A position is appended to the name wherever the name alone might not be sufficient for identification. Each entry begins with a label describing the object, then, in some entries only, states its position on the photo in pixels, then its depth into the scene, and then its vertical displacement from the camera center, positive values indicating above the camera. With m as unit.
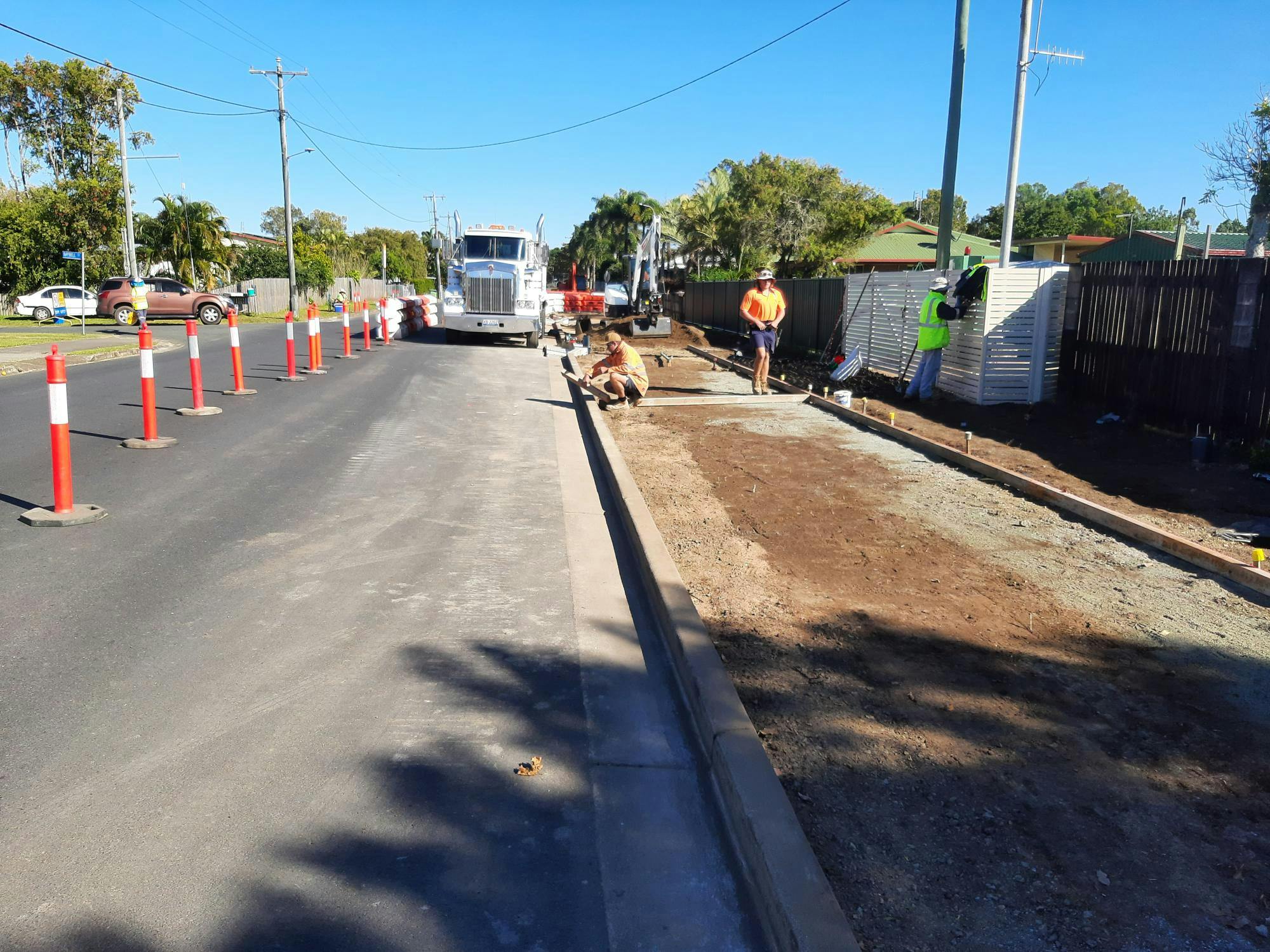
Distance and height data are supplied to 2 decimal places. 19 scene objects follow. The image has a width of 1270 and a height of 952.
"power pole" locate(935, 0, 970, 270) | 15.19 +2.84
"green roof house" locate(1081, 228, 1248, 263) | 39.62 +3.17
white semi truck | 24.72 +0.40
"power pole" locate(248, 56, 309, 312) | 43.84 +5.44
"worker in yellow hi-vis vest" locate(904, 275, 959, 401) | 13.66 -0.29
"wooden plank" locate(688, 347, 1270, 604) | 5.77 -1.42
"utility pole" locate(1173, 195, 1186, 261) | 24.00 +2.12
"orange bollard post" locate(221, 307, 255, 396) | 13.32 -0.87
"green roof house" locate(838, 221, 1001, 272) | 49.38 +3.45
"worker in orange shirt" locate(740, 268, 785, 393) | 14.34 -0.04
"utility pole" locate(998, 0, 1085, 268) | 13.92 +3.34
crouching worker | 13.12 -0.88
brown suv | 32.84 -0.24
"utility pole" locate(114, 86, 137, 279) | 35.19 +2.64
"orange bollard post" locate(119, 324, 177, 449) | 9.35 -1.11
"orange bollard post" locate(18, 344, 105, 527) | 6.79 -1.18
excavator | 27.12 +0.75
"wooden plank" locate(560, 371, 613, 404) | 13.52 -1.22
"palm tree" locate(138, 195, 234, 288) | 47.31 +2.88
